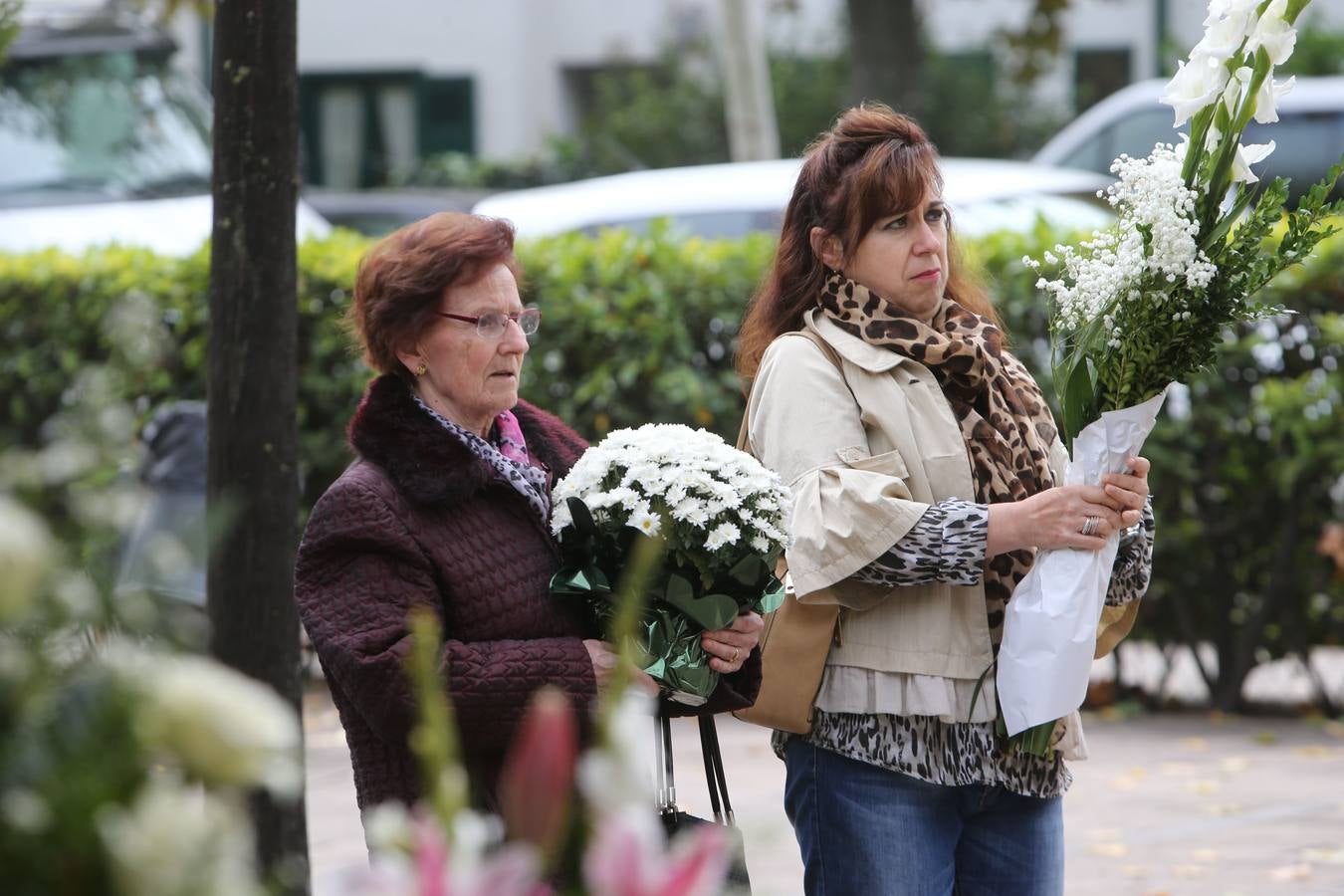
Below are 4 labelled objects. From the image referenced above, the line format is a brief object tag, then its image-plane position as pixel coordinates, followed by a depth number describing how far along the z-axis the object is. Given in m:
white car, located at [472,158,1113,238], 19.64
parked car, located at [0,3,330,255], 21.39
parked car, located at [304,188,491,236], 27.62
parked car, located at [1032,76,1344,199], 29.48
